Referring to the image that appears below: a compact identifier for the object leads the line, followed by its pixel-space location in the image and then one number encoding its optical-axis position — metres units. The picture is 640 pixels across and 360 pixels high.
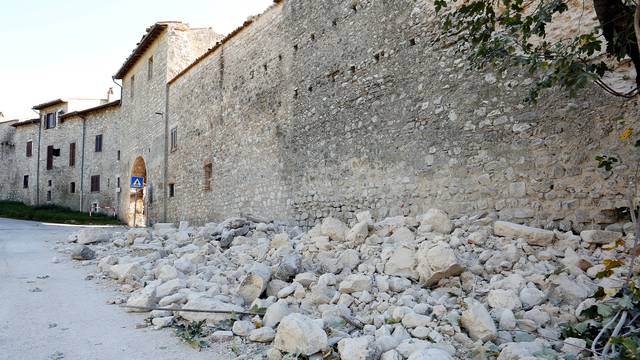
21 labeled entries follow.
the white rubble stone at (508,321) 3.64
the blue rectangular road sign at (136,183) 16.08
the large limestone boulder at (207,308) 4.41
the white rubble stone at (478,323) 3.50
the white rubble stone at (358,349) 3.22
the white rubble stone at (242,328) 4.06
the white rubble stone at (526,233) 5.10
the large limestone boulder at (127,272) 6.06
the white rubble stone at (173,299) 4.81
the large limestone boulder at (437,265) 4.45
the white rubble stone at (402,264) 4.74
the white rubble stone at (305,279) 4.89
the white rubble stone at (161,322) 4.37
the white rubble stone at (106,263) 6.91
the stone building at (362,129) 5.57
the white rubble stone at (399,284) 4.48
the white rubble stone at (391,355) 3.21
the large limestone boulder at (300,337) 3.44
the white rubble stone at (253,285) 4.89
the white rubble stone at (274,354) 3.49
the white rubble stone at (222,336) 4.01
